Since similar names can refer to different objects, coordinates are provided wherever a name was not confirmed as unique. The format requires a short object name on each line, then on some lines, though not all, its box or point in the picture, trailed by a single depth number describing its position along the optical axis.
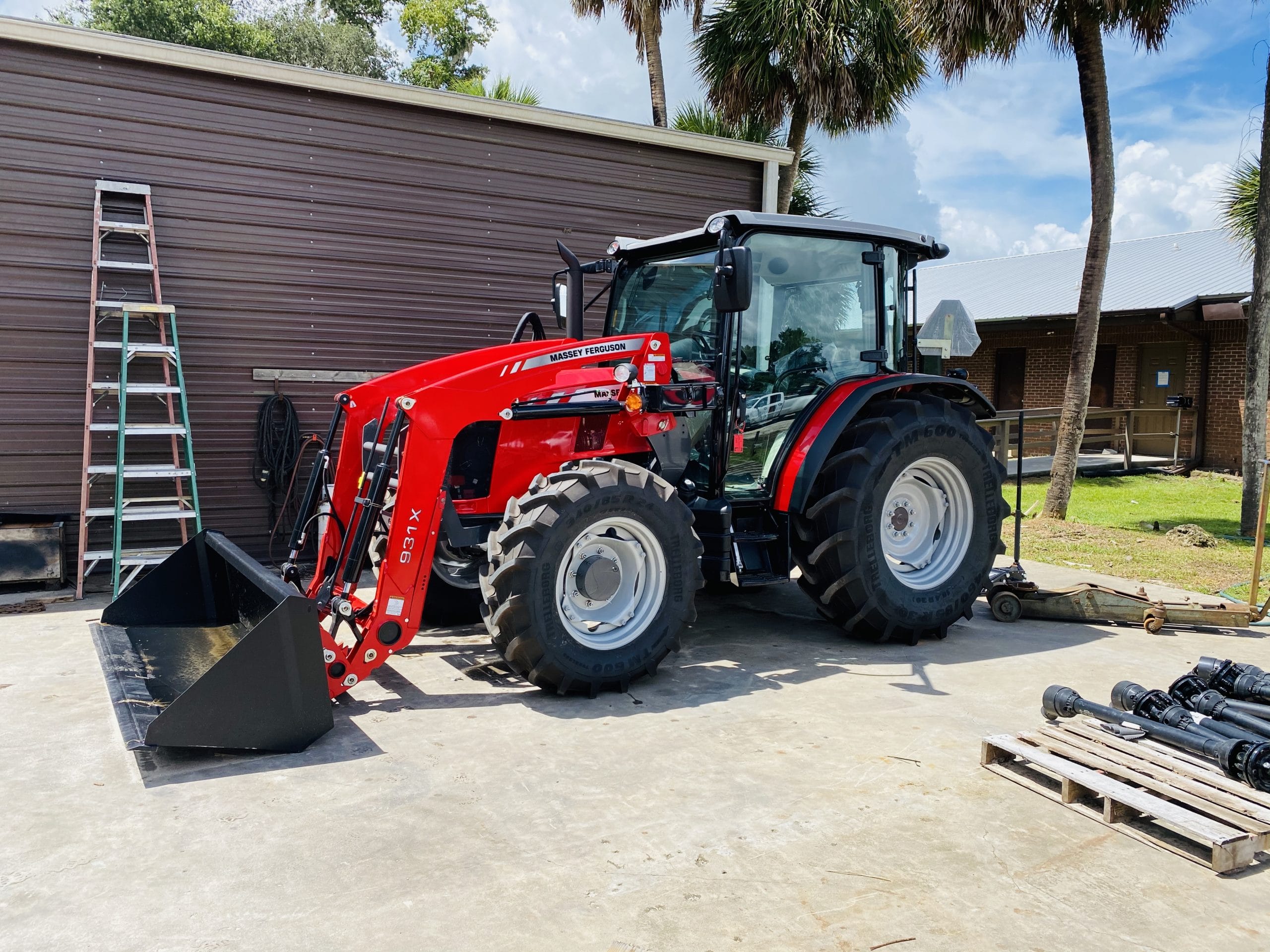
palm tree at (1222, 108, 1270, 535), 9.32
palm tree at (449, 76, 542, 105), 15.56
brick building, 15.94
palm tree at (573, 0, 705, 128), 15.23
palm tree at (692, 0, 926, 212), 12.72
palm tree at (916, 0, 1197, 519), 9.47
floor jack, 5.88
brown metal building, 6.79
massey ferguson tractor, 4.25
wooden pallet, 3.06
